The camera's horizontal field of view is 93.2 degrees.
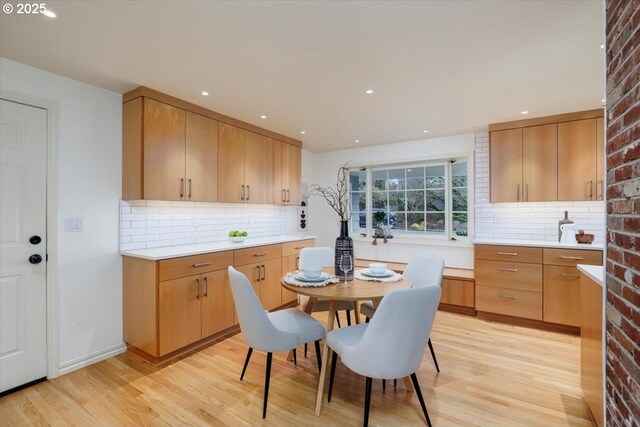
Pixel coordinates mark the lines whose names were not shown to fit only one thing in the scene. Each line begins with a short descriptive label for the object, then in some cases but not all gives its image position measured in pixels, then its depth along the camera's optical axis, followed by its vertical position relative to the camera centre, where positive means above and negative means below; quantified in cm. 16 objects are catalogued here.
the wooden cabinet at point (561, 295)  313 -87
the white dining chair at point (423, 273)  246 -53
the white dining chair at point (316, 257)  316 -48
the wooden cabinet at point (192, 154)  269 +61
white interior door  215 -23
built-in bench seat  371 -99
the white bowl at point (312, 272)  226 -45
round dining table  191 -53
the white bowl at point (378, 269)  247 -46
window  430 +21
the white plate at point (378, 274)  244 -50
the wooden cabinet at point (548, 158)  329 +63
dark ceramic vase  243 -27
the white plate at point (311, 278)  223 -49
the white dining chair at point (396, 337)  156 -67
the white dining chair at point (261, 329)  189 -78
